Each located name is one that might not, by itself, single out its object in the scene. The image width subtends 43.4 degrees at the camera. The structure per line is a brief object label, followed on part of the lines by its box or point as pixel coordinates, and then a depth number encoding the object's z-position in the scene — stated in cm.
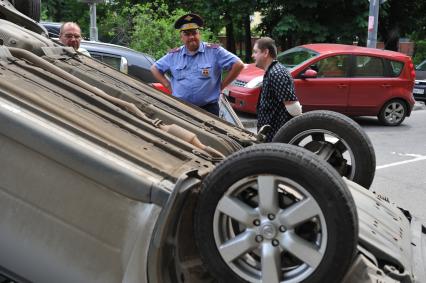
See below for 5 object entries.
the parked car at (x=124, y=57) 765
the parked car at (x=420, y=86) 1513
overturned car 204
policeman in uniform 495
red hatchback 1094
